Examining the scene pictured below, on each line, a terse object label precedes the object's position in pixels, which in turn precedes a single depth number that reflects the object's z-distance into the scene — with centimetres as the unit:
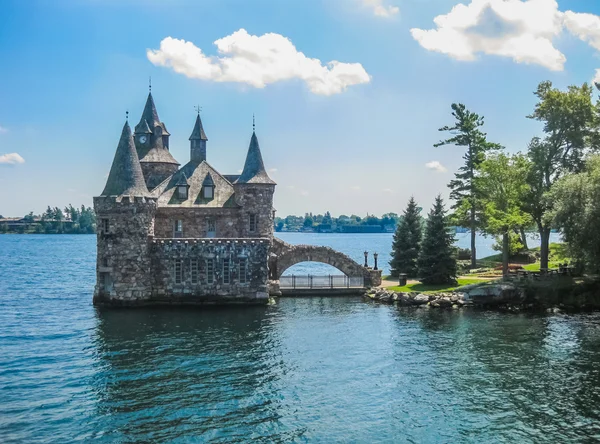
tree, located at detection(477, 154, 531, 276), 4966
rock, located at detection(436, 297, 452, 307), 4391
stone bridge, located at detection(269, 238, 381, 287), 5032
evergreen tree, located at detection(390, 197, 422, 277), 5772
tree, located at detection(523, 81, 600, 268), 5003
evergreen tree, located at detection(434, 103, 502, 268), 5878
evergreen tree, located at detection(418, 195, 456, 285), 4938
